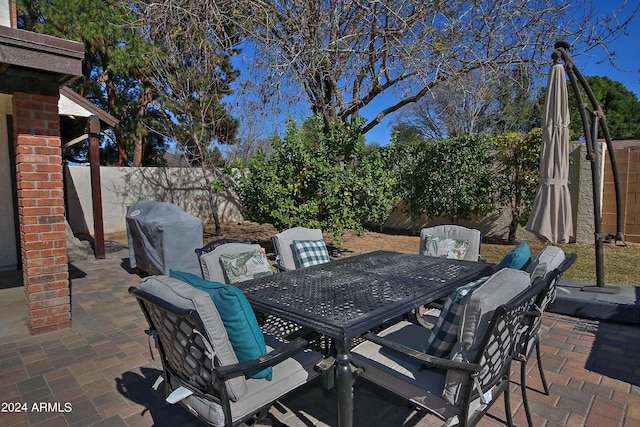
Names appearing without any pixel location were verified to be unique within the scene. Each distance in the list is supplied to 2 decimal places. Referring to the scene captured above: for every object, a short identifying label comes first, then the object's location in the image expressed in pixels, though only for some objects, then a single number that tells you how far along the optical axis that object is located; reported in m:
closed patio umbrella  3.70
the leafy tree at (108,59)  10.20
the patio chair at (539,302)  2.19
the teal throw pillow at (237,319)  1.78
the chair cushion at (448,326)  1.82
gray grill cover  5.36
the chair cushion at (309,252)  4.00
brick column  3.43
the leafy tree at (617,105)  21.05
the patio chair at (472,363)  1.68
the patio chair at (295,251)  4.01
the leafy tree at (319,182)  6.01
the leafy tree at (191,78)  5.90
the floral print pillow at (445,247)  4.29
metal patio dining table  1.94
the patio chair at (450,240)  4.25
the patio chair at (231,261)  3.39
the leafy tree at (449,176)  8.50
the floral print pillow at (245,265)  3.41
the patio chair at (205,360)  1.67
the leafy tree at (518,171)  7.64
